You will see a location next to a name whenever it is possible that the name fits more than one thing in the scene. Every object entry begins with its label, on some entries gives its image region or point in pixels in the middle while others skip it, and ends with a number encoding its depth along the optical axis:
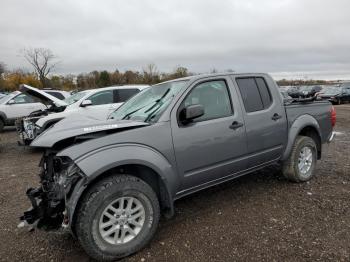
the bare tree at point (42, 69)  66.19
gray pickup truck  2.63
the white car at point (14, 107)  11.59
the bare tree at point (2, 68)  68.44
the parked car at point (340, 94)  25.23
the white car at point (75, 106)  7.09
